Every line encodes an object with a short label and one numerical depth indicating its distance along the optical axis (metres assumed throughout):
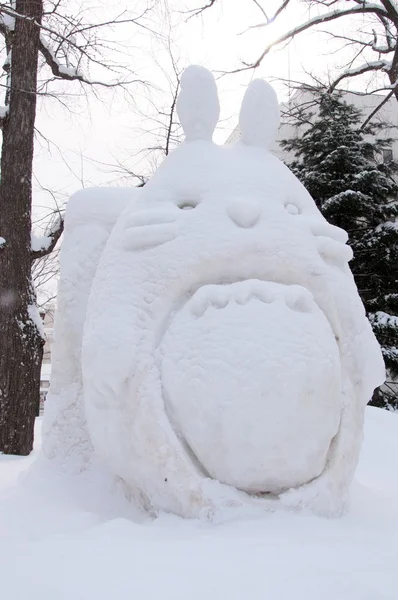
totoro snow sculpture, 1.94
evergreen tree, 10.65
